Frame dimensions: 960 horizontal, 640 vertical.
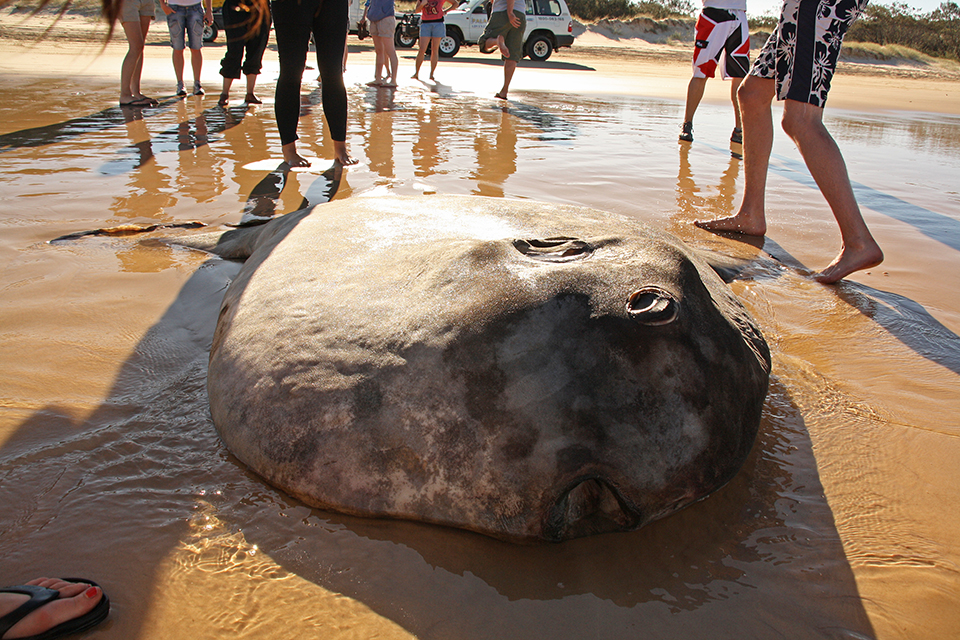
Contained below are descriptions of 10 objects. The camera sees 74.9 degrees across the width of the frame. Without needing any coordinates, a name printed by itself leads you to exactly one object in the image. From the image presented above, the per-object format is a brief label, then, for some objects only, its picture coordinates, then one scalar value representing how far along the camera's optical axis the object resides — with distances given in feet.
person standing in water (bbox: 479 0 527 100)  29.55
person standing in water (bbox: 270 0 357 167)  14.12
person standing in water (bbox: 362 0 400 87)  28.45
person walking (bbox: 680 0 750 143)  19.17
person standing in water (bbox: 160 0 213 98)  25.03
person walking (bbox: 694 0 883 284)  10.24
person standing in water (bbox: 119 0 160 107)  21.13
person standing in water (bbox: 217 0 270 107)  21.88
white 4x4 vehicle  60.44
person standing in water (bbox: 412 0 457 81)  33.73
